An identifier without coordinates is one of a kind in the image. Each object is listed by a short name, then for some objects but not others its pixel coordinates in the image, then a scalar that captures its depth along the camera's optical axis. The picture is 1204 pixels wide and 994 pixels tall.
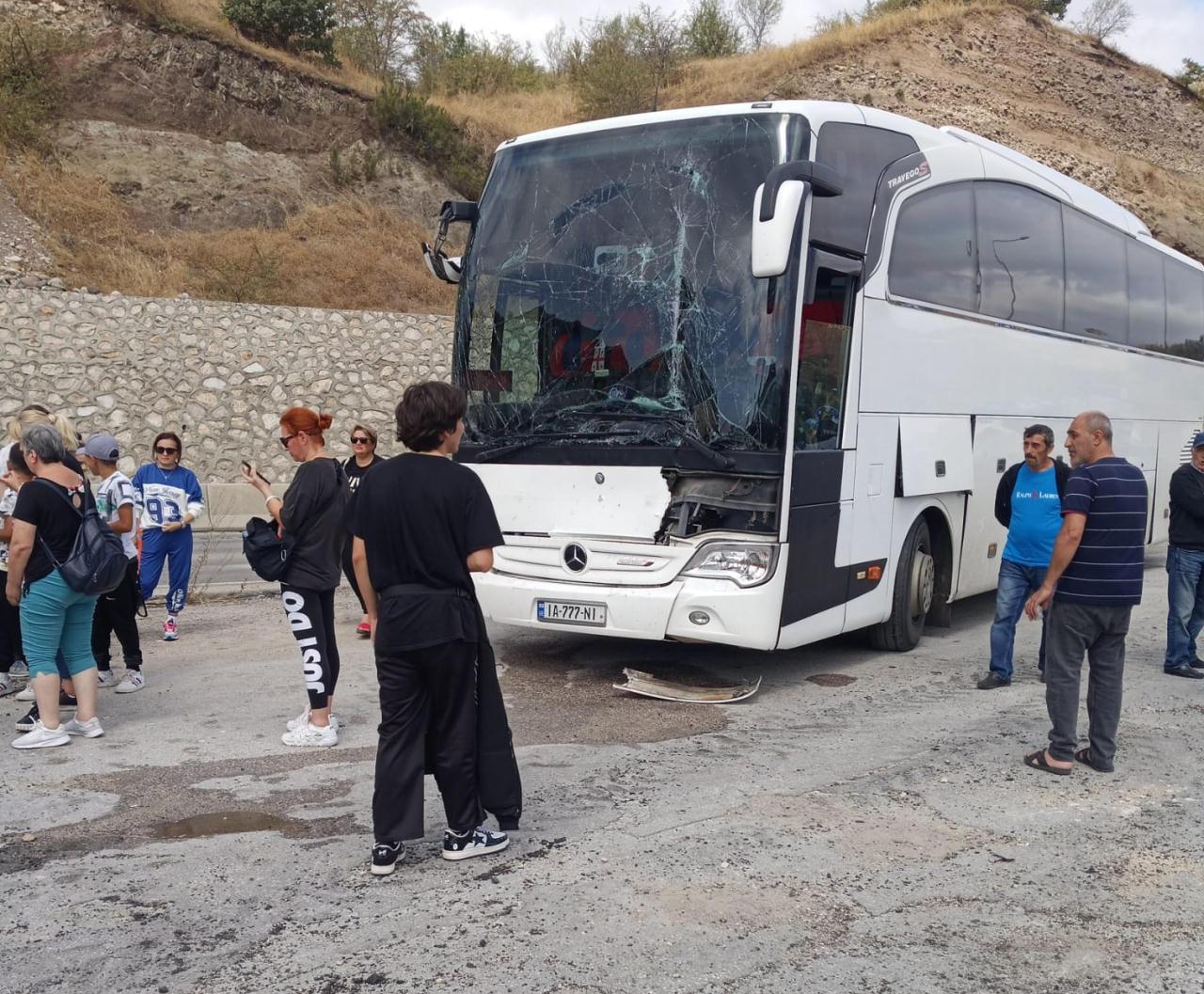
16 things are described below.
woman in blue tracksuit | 9.05
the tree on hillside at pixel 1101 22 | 49.56
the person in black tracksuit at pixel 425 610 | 4.36
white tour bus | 7.07
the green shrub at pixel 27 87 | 26.05
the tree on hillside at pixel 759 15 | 52.88
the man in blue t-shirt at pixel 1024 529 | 7.64
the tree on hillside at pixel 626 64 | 40.78
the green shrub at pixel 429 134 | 32.81
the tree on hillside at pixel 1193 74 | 51.03
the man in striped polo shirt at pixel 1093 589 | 5.70
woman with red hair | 6.20
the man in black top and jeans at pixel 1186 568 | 8.34
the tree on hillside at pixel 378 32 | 41.47
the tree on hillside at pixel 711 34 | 51.66
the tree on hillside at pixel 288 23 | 33.66
